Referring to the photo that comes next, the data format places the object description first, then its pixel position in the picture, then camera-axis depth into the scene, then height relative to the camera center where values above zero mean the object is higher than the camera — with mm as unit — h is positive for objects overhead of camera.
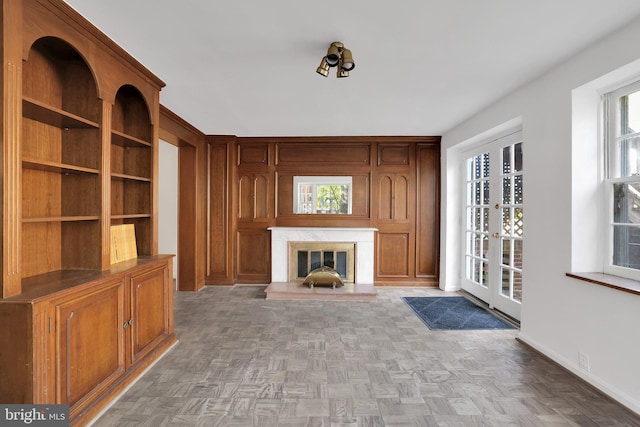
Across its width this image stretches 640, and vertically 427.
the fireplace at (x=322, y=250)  5176 -641
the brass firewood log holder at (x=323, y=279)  4812 -1042
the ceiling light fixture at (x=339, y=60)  2213 +1142
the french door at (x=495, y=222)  3617 -118
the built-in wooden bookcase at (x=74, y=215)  1560 -21
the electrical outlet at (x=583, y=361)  2354 -1152
